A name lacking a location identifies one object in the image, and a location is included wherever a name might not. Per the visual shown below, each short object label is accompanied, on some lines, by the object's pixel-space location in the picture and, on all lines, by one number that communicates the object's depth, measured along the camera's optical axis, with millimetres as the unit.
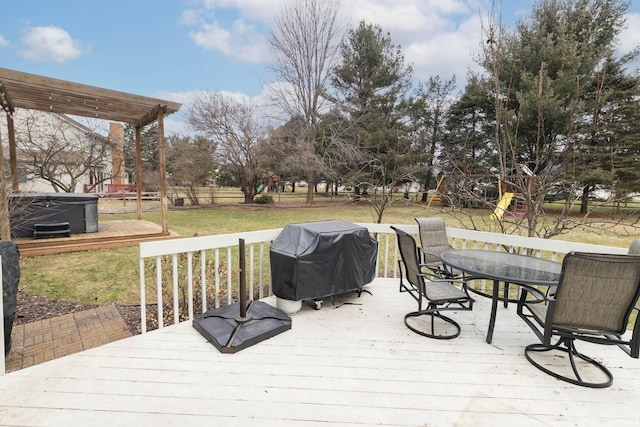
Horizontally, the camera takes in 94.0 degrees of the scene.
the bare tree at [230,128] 14148
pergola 5070
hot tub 5922
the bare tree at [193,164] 14539
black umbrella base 2318
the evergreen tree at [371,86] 16391
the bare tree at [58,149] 10641
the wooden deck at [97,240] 5712
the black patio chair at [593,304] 1859
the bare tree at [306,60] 14594
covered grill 2795
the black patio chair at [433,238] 3799
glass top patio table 2320
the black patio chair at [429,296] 2561
